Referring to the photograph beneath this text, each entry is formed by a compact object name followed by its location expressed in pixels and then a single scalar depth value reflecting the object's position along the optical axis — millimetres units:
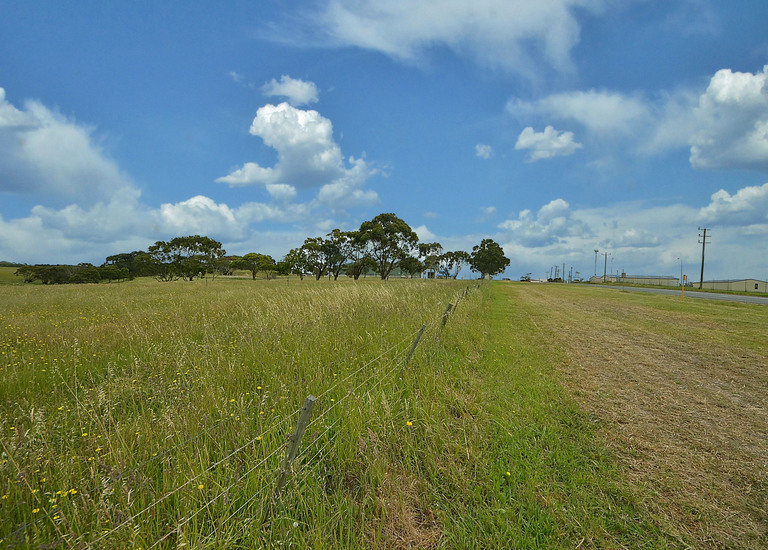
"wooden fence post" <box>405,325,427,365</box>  5035
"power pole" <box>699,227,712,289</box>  55975
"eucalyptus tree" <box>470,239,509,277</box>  98812
